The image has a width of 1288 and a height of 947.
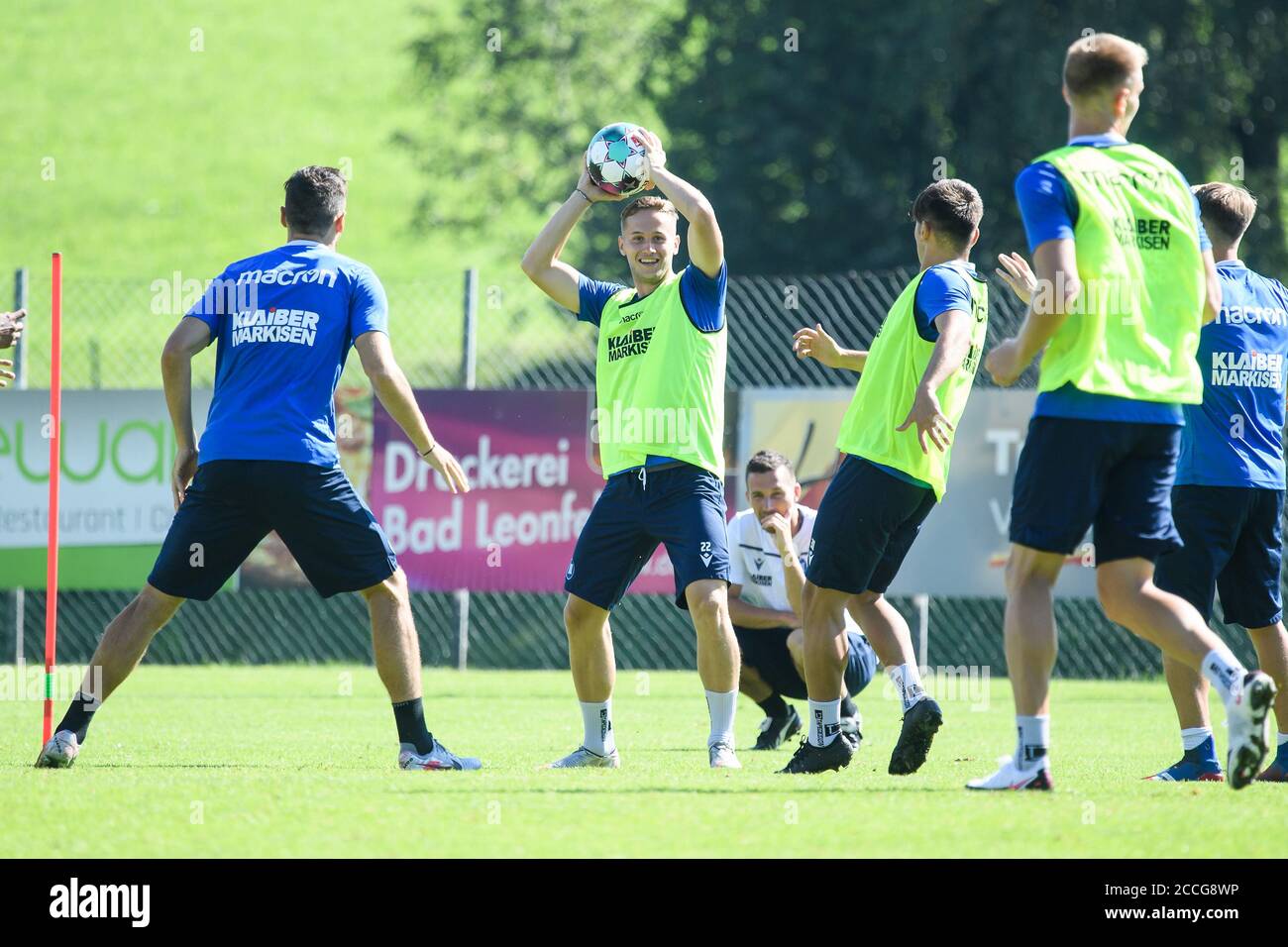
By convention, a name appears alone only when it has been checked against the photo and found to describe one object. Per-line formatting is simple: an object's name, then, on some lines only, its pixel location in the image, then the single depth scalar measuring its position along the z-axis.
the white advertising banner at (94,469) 12.98
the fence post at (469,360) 13.48
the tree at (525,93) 32.88
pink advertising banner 12.89
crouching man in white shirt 8.09
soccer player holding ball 6.63
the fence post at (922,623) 12.93
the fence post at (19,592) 13.38
